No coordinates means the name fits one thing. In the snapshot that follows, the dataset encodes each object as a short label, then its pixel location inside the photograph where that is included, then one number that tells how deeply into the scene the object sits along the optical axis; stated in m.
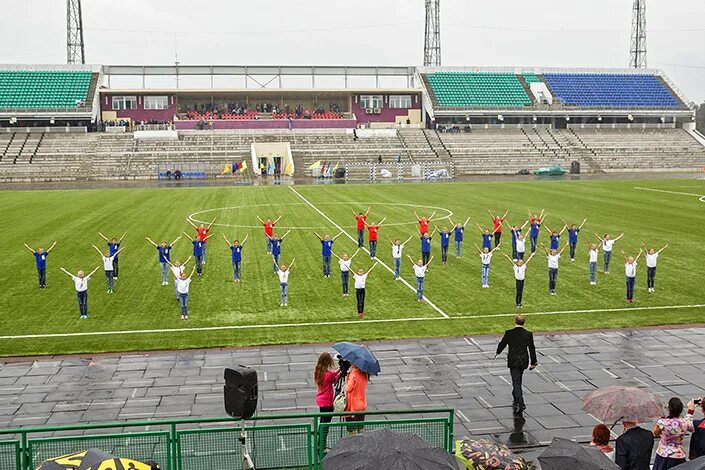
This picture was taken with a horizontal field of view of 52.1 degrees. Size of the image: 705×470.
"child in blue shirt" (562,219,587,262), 25.17
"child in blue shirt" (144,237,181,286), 22.14
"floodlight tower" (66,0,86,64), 81.38
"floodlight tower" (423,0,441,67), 89.31
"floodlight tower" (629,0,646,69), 87.38
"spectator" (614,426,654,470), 8.49
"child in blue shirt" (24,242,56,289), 21.28
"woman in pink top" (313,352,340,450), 10.70
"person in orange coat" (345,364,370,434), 10.66
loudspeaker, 8.47
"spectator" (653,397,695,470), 8.91
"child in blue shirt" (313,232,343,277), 22.66
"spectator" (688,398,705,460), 8.97
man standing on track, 12.47
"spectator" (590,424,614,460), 8.09
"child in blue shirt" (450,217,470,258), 26.14
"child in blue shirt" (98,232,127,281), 21.88
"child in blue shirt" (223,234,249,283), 22.30
